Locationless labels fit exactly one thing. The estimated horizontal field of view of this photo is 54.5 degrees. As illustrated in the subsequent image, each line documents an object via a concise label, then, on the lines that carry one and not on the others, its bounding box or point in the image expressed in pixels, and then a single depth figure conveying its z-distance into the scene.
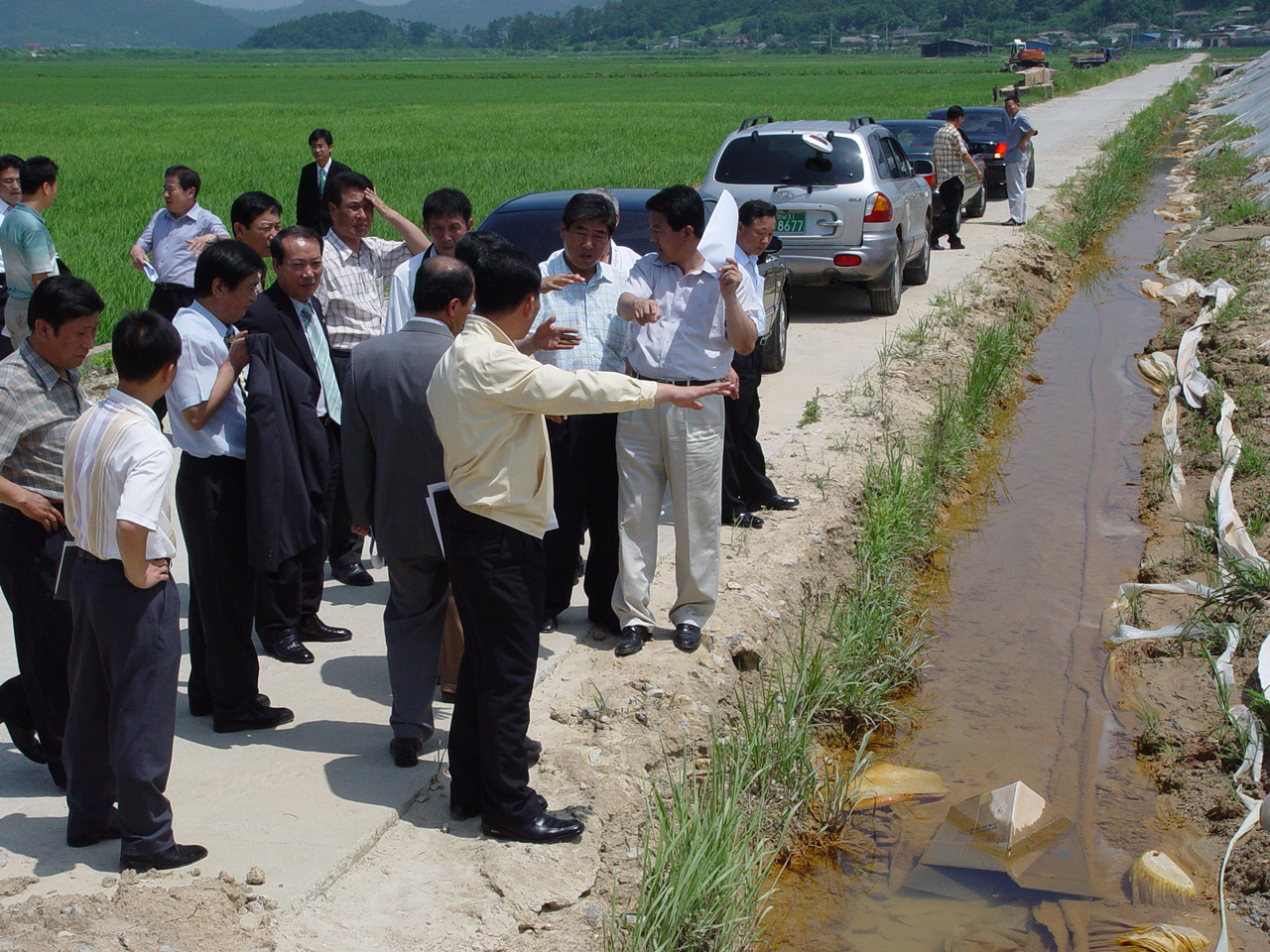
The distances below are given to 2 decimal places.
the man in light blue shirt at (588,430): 5.24
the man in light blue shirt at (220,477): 4.54
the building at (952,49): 141.00
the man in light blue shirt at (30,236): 6.70
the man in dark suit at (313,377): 5.06
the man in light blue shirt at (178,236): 7.31
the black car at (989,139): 20.50
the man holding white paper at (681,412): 5.07
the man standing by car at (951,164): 16.08
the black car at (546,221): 7.81
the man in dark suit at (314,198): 9.33
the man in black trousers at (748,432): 6.71
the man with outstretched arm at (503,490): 3.71
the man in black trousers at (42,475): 3.87
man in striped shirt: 3.50
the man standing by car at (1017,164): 17.59
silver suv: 11.75
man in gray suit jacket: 4.34
